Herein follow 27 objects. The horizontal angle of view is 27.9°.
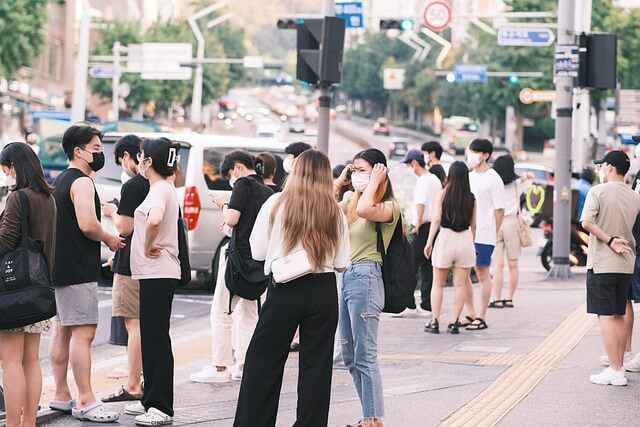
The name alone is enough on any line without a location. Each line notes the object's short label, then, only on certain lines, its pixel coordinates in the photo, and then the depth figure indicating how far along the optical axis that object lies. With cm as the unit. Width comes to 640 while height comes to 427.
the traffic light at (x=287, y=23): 3228
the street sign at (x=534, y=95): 4572
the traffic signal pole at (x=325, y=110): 1593
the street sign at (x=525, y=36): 3659
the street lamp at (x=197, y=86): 6698
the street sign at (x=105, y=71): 5451
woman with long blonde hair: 705
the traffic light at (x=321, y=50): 1539
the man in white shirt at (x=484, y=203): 1362
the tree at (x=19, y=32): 5147
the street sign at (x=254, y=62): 6121
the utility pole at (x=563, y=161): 1956
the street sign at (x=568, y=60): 1909
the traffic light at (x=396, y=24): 3573
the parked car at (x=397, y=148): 7650
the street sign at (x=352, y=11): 2668
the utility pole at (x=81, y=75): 4416
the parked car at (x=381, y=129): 11251
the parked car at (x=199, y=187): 1596
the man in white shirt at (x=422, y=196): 1374
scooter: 2025
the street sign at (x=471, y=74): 5928
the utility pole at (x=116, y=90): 6575
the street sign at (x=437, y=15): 4056
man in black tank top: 823
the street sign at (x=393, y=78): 9969
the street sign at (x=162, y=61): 6359
